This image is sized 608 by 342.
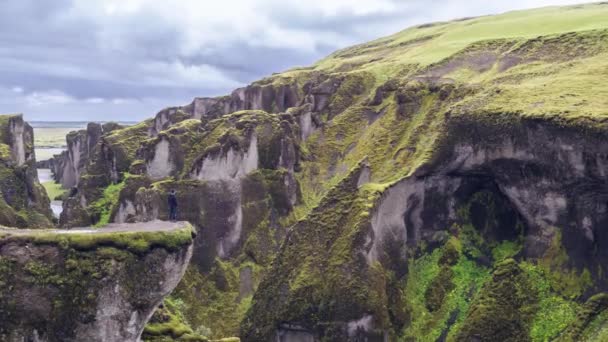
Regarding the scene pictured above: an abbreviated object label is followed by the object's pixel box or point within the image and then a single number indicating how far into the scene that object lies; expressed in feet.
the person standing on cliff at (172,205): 153.79
